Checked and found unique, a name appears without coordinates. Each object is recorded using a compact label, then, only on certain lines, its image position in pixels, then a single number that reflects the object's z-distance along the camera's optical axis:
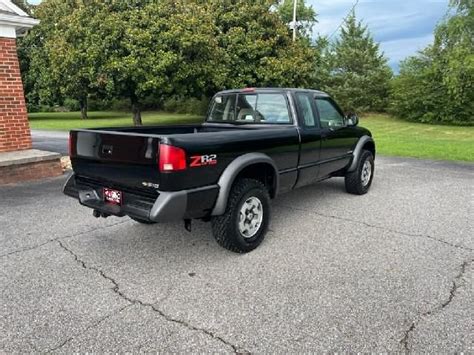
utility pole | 21.09
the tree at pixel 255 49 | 19.61
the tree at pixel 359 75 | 26.09
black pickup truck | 3.20
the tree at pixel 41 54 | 23.03
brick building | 6.86
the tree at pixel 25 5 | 29.00
